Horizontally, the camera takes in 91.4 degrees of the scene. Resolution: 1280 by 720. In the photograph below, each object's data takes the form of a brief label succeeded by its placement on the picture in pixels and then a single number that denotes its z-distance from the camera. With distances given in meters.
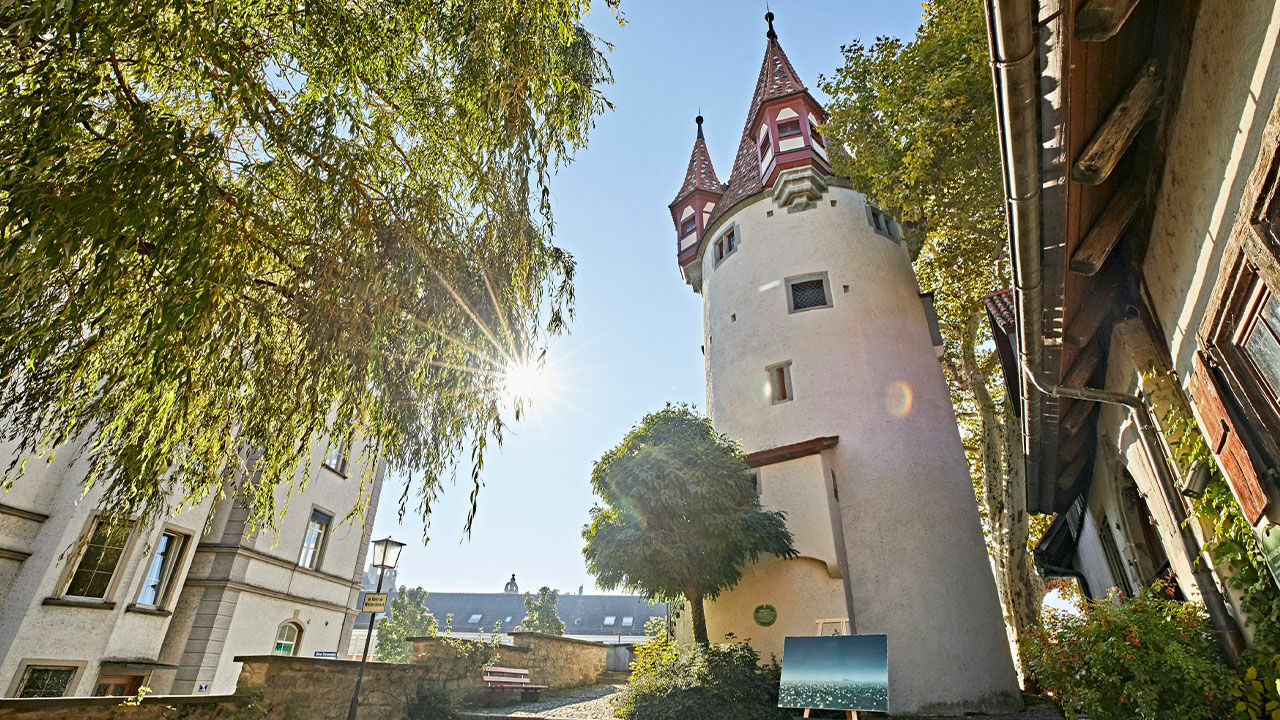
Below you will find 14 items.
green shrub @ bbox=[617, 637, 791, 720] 8.71
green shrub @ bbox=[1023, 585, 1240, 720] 4.68
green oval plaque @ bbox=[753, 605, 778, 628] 11.60
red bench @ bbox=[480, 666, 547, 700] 12.05
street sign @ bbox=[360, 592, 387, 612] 9.05
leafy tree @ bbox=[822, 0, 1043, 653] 10.34
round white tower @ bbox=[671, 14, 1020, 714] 11.61
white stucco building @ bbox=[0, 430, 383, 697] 10.48
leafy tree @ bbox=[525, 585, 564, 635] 37.34
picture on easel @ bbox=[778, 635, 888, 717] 6.67
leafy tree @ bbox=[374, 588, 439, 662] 33.62
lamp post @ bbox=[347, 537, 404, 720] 9.93
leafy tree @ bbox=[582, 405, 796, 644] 10.46
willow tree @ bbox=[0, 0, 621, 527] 3.41
